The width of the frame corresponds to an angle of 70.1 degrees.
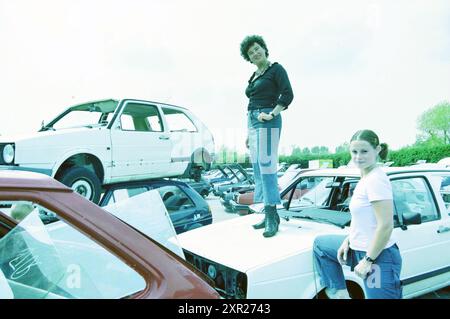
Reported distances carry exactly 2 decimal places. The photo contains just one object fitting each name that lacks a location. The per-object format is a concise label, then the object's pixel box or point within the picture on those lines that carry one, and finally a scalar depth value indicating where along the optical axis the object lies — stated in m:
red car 1.06
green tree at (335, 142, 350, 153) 28.17
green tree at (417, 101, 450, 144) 33.31
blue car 3.87
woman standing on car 2.64
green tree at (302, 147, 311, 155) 34.24
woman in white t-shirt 1.70
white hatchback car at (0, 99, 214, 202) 3.66
